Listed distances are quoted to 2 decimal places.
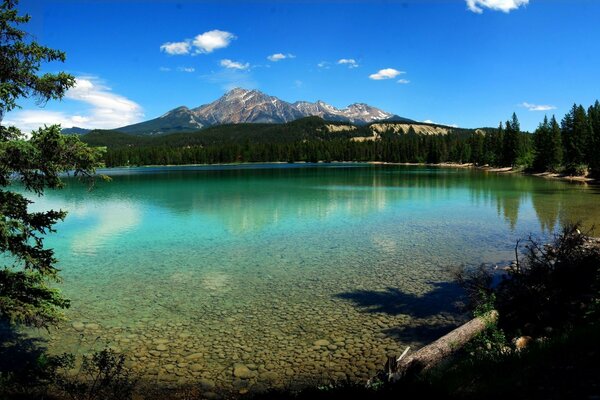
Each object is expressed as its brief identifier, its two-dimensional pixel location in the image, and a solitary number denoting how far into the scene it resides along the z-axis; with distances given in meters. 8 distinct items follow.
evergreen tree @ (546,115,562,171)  102.69
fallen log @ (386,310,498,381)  10.44
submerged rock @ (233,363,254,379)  11.95
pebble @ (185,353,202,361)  12.99
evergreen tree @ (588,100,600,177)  79.25
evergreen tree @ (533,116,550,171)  108.32
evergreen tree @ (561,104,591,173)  93.31
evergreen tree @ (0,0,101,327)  10.30
